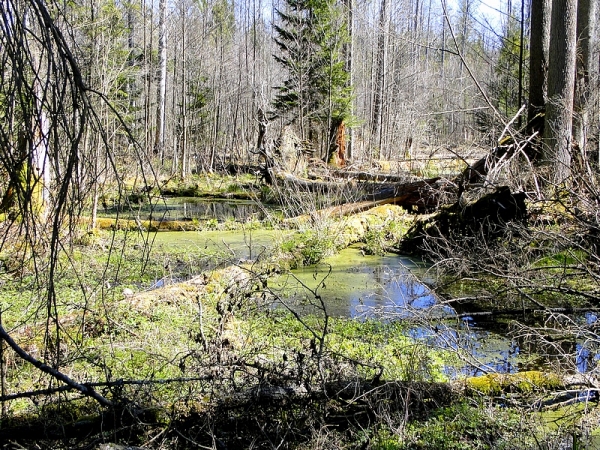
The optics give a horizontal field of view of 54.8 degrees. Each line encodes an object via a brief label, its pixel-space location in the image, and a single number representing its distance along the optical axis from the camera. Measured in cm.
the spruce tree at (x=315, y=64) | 2297
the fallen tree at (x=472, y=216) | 839
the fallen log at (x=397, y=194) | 1258
